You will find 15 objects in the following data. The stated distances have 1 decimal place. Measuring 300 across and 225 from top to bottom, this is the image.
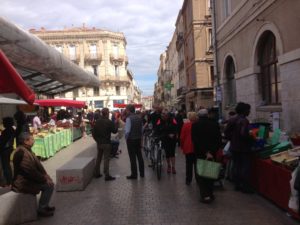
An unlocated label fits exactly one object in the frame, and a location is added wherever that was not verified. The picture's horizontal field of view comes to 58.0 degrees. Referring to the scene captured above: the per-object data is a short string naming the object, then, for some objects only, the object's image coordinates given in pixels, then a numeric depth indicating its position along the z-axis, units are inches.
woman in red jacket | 227.4
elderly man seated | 166.1
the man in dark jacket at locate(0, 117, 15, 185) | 251.0
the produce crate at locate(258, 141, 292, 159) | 198.1
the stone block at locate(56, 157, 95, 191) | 227.6
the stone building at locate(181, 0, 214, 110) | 925.2
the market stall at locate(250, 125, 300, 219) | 169.7
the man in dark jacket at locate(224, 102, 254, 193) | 208.8
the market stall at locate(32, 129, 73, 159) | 359.5
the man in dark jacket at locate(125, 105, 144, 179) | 257.5
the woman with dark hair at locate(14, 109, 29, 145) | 277.2
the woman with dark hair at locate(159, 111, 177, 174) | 272.8
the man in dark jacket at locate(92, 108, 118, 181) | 265.1
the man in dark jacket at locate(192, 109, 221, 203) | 198.9
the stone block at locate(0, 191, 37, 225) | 164.3
